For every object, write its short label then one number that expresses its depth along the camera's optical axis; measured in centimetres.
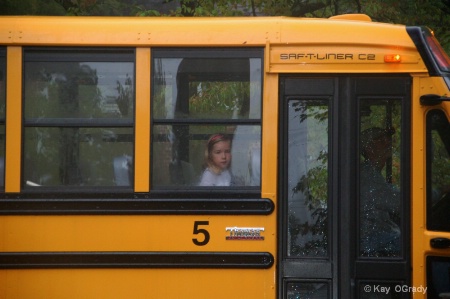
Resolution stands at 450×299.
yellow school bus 1427
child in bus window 1448
